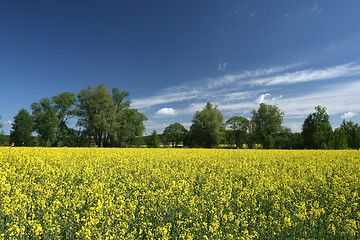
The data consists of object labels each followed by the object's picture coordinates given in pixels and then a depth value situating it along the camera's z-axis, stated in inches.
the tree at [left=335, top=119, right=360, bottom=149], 1798.7
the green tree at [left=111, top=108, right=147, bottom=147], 1834.5
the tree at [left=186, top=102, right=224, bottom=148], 1830.7
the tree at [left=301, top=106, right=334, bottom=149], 1479.8
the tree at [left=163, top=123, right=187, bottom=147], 3704.5
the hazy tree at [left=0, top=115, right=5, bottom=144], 2753.9
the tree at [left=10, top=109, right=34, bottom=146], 1772.9
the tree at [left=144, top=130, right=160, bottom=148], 1980.2
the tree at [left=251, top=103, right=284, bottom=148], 1983.3
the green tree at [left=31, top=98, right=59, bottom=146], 1717.5
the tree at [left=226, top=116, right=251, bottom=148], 2416.1
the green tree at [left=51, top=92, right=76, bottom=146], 1847.9
